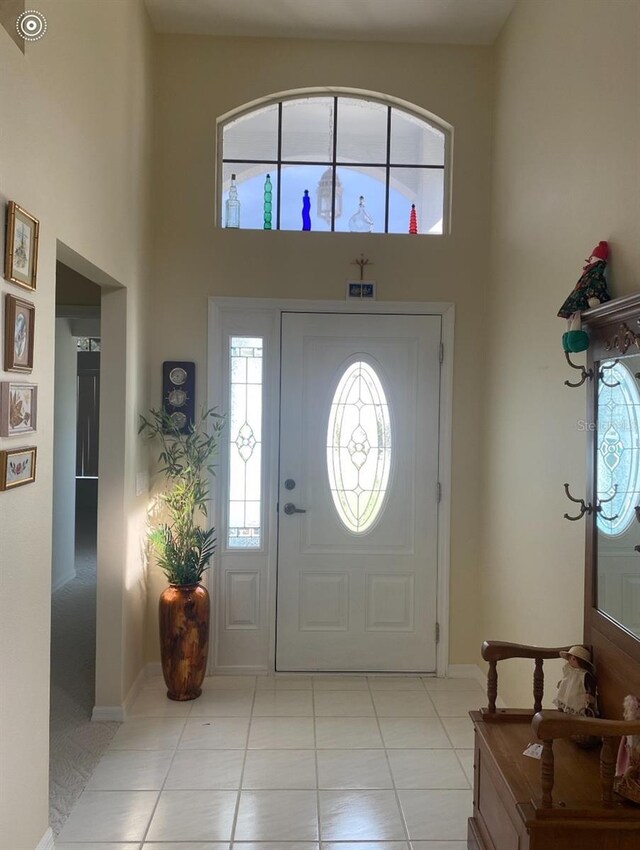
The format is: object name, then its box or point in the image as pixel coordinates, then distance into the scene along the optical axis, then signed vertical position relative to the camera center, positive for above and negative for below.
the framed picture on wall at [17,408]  1.88 +0.01
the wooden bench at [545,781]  1.67 -1.02
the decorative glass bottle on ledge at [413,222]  3.97 +1.18
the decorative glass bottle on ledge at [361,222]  3.95 +1.16
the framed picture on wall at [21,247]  1.88 +0.48
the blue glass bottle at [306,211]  3.93 +1.22
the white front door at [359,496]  3.92 -0.47
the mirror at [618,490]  2.04 -0.22
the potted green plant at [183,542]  3.47 -0.70
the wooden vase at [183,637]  3.46 -1.17
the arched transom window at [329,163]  3.98 +1.53
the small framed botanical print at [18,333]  1.90 +0.23
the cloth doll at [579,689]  2.13 -0.88
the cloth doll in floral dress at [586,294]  2.31 +0.45
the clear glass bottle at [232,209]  3.94 +1.23
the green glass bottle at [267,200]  3.95 +1.29
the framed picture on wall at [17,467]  1.87 -0.17
